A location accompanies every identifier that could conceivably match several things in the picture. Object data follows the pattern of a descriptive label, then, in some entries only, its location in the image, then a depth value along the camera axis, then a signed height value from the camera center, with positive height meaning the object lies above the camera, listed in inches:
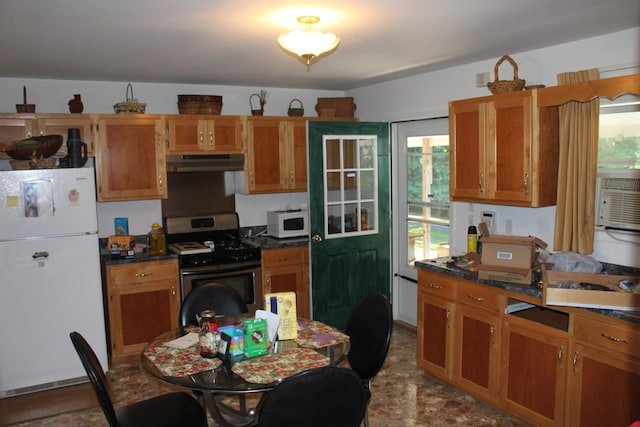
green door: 195.0 -18.3
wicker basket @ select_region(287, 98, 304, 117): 212.2 +21.5
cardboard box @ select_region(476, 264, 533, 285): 129.7 -27.5
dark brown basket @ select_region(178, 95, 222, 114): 192.9 +23.2
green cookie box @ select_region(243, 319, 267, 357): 101.5 -32.4
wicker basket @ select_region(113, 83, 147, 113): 183.2 +21.5
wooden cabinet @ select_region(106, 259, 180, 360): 177.0 -44.5
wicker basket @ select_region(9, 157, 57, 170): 158.1 +2.3
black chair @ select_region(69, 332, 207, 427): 92.4 -46.9
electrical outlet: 164.1 -17.5
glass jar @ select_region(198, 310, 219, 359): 101.4 -32.2
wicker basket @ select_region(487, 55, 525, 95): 141.9 +20.8
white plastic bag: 128.8 -24.7
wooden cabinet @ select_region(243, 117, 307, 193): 201.6 +4.5
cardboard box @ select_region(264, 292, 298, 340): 110.9 -30.0
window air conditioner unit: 126.7 -9.5
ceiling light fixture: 106.8 +24.9
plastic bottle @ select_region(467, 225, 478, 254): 159.5 -22.7
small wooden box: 108.5 -27.7
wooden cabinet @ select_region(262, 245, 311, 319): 196.7 -39.1
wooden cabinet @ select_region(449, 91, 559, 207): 135.8 +3.5
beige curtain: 131.5 -2.7
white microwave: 207.0 -22.0
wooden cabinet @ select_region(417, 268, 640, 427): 109.0 -45.3
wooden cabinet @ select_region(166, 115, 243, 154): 190.4 +12.3
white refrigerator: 154.0 -30.9
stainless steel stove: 185.6 -30.0
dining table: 91.0 -35.8
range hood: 192.1 +2.1
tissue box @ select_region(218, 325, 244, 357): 100.7 -33.0
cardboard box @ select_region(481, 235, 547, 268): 131.6 -22.0
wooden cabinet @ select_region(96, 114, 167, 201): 181.9 +4.0
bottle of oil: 186.2 -25.8
